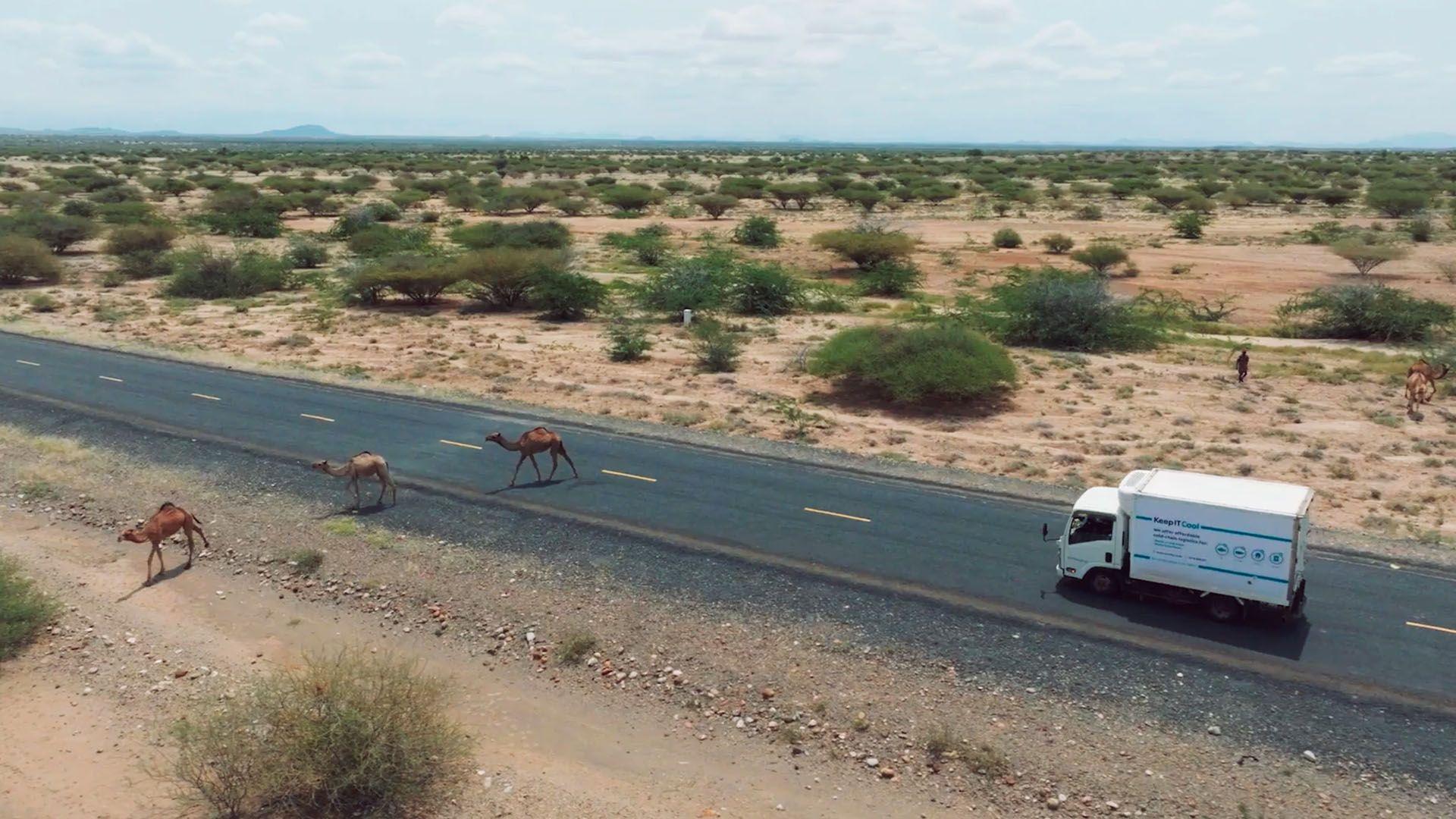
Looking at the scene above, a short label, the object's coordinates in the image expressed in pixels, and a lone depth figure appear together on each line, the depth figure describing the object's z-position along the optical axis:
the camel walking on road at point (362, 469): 18.56
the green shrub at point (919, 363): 27.92
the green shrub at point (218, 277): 48.69
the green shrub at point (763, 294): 44.12
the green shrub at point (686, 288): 42.94
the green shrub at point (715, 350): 33.22
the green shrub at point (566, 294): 43.41
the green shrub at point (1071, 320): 36.44
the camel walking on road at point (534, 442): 20.09
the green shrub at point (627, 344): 34.84
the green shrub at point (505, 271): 45.56
